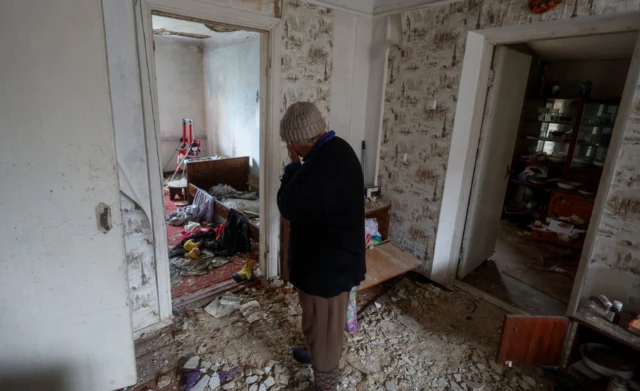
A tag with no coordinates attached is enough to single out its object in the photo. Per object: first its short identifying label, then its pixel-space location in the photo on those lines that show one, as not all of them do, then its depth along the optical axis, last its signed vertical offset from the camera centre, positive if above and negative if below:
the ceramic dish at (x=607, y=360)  1.82 -1.24
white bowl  4.20 -0.69
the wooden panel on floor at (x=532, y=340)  1.98 -1.23
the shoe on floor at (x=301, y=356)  2.08 -1.44
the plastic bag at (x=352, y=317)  2.30 -1.33
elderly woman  1.45 -0.48
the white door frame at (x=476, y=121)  1.95 +0.02
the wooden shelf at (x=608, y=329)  1.71 -1.02
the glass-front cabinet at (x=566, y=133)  4.28 -0.07
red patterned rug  2.85 -1.46
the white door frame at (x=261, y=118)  1.98 -0.05
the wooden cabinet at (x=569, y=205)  4.06 -0.92
